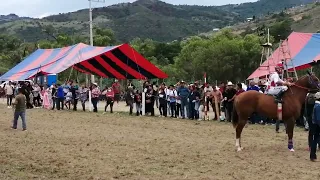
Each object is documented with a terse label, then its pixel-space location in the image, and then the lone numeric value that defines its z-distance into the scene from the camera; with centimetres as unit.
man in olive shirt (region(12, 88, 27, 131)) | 1791
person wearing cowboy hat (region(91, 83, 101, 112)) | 2741
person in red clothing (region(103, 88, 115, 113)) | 2661
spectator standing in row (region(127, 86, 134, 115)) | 2592
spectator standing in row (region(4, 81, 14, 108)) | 3133
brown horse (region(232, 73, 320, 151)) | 1341
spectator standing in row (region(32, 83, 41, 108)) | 3125
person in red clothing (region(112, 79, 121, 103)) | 2728
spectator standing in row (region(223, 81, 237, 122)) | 2102
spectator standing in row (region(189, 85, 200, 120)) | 2306
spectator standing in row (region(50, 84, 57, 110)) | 2948
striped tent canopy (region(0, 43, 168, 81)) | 2744
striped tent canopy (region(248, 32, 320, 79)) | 2264
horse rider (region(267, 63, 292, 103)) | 1347
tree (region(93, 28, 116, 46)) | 6987
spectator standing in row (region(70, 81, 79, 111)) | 2852
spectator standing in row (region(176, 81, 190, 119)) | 2358
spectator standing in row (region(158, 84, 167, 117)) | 2467
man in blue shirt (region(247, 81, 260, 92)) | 2050
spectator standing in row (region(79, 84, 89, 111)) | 2856
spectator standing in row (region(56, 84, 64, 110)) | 2884
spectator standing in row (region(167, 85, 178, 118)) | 2433
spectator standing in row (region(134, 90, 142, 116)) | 2539
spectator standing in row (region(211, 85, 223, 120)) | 2233
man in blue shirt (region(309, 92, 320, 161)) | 1155
